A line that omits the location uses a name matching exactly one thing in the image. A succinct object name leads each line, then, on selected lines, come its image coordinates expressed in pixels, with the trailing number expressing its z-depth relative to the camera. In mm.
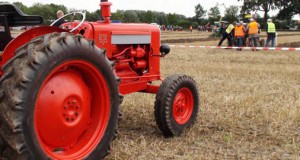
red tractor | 2500
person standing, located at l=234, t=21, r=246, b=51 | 17734
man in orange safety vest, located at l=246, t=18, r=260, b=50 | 17297
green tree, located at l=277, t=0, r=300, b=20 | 65938
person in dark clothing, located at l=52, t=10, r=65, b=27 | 4622
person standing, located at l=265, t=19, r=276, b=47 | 18003
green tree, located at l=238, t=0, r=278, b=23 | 67938
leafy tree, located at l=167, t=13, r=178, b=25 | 88906
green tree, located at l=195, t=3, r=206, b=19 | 104250
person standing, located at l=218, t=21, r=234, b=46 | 18766
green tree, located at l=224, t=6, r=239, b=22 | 76375
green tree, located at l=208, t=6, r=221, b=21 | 98438
